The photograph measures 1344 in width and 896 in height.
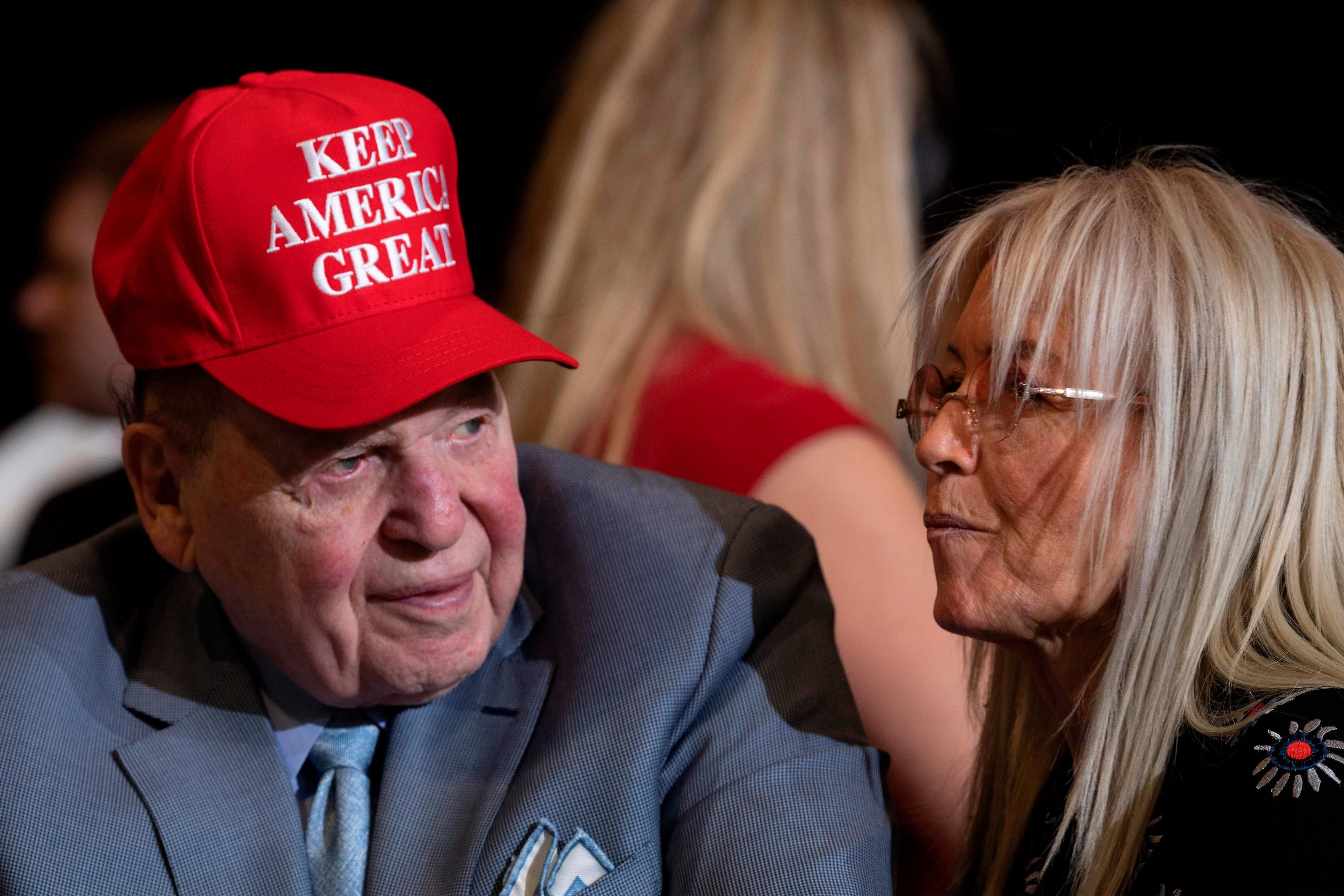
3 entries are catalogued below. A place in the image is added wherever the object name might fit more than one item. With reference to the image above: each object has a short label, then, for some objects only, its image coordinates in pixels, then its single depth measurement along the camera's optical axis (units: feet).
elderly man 13.47
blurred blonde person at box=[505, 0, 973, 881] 14.58
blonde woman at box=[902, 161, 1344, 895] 13.29
